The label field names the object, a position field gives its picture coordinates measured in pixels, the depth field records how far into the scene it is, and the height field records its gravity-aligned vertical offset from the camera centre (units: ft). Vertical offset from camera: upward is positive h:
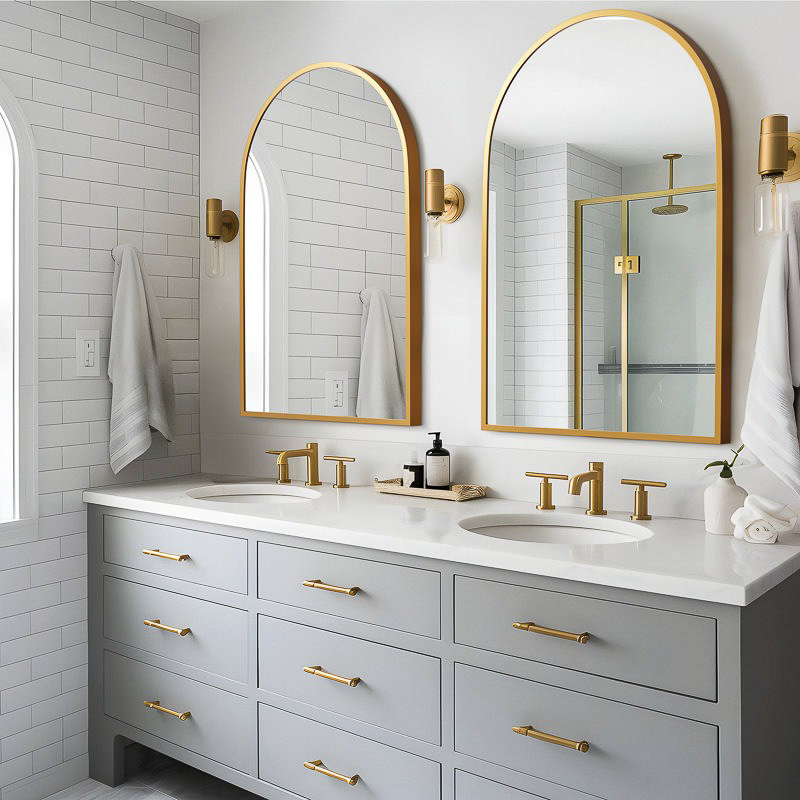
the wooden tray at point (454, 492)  8.06 -0.88
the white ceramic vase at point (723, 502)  6.38 -0.78
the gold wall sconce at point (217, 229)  9.94 +2.03
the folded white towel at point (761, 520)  6.08 -0.87
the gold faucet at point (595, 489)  7.29 -0.77
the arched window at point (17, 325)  8.69 +0.78
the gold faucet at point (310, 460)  9.16 -0.65
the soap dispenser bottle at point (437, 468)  8.27 -0.66
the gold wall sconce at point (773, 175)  6.21 +1.67
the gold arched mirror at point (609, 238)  6.99 +1.41
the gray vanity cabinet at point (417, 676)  5.29 -2.07
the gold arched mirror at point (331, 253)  8.79 +1.60
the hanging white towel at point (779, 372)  6.23 +0.20
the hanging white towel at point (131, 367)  9.42 +0.38
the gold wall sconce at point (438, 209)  8.09 +1.85
